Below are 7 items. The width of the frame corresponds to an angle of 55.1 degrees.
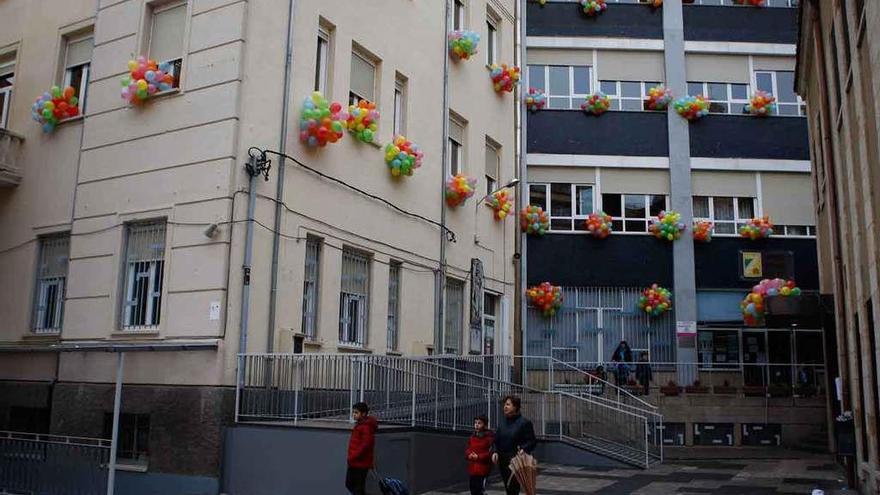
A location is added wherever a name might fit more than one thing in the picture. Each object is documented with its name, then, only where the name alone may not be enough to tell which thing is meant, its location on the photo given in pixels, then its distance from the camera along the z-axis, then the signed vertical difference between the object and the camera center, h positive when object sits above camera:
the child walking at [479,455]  11.21 -0.78
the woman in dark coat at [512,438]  10.88 -0.52
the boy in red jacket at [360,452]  10.59 -0.72
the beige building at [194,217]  13.27 +3.09
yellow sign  26.44 +4.21
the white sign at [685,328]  25.98 +2.18
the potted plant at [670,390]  22.58 +0.25
